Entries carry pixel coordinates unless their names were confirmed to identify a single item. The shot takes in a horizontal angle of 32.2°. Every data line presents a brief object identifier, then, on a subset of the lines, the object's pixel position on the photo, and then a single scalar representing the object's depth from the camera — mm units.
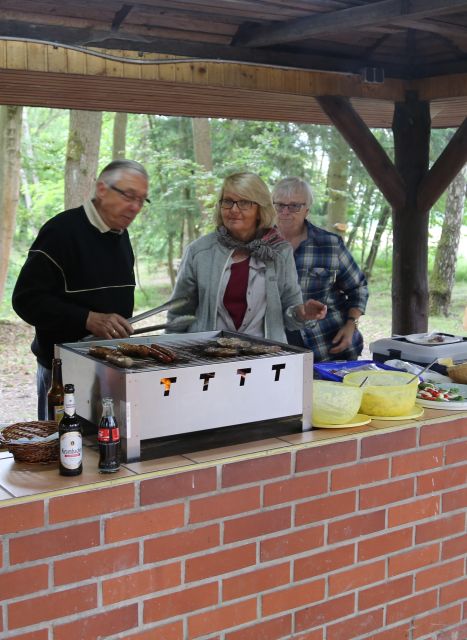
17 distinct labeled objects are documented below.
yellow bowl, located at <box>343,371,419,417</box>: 2502
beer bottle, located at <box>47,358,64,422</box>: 2271
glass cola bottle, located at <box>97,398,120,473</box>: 1968
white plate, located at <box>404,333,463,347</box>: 3371
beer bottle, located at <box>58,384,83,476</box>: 1945
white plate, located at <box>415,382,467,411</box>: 2633
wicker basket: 2035
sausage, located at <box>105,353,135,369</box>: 2051
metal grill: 1997
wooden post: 5406
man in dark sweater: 3021
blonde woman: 3191
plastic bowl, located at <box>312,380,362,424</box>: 2385
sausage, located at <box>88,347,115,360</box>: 2152
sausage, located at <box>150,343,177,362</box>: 2161
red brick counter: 1883
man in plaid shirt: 3842
